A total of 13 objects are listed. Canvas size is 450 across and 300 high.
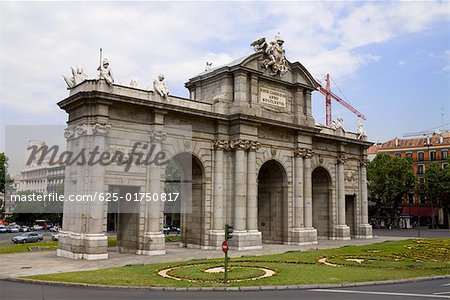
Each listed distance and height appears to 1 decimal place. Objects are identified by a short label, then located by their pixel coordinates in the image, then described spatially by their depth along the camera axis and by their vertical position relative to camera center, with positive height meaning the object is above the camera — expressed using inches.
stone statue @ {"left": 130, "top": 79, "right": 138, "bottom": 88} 1301.7 +332.4
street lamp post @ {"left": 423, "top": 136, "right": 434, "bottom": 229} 3703.2 +454.3
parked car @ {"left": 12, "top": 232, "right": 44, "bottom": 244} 1904.3 -165.9
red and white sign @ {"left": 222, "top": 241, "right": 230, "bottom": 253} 756.0 -77.6
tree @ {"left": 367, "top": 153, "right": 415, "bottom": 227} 3253.0 +147.2
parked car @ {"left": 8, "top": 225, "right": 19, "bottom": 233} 3085.6 -205.4
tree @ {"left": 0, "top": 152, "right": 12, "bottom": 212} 2989.7 +188.7
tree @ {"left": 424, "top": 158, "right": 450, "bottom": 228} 3186.5 +115.3
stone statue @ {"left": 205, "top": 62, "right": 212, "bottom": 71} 1626.2 +482.2
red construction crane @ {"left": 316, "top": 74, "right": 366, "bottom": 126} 5156.0 +1186.6
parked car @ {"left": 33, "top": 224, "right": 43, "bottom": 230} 3620.1 -224.0
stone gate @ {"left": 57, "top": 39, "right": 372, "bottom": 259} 1168.8 +135.5
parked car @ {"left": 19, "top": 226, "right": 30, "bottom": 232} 3177.2 -210.8
